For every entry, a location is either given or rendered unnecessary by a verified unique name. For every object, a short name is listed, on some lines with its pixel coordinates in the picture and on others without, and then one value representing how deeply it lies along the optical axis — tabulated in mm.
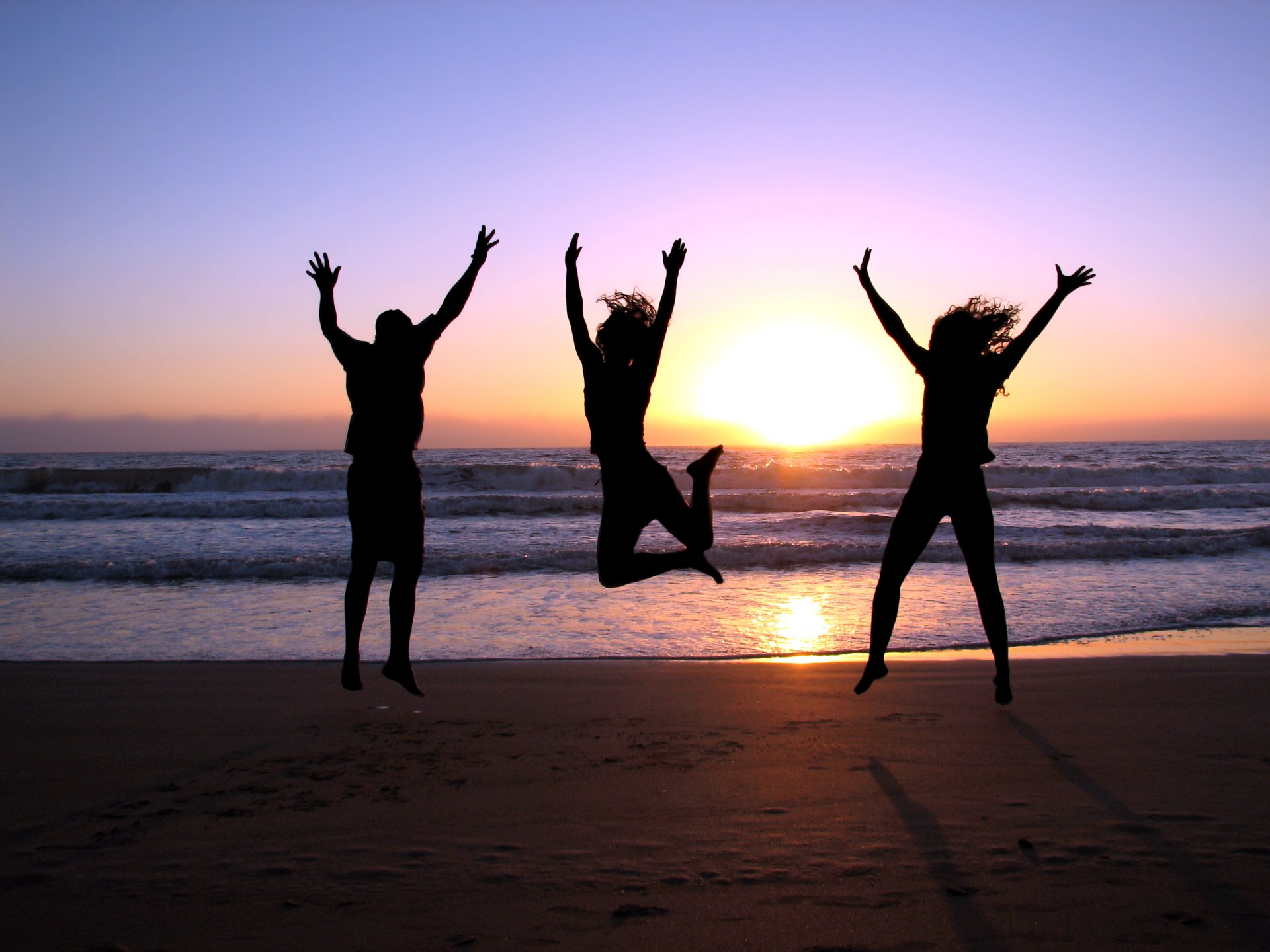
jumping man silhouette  4984
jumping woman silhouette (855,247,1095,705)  5074
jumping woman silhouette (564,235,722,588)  4988
